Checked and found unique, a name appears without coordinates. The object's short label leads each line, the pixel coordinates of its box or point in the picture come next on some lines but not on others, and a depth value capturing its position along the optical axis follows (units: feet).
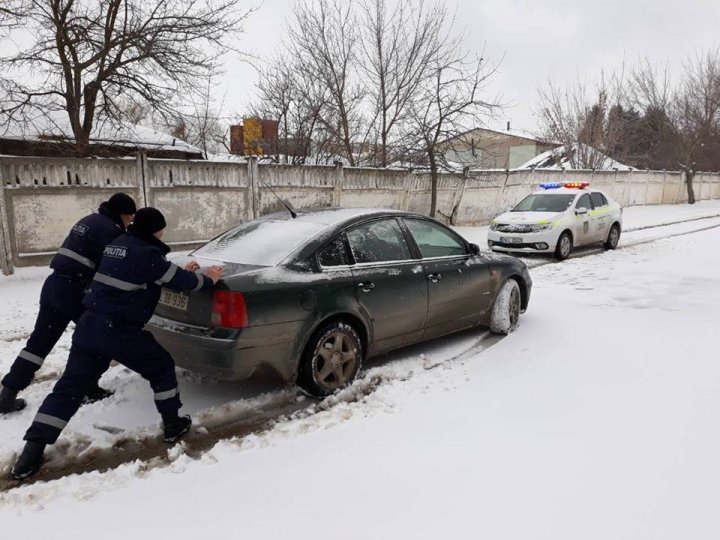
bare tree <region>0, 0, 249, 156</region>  32.53
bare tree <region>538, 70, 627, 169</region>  91.61
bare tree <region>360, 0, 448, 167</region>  54.34
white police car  35.83
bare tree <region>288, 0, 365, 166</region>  53.31
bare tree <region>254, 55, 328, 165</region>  51.60
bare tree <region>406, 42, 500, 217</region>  47.60
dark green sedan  11.66
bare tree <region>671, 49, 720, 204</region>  105.09
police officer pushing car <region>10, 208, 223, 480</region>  9.89
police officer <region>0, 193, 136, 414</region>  12.24
